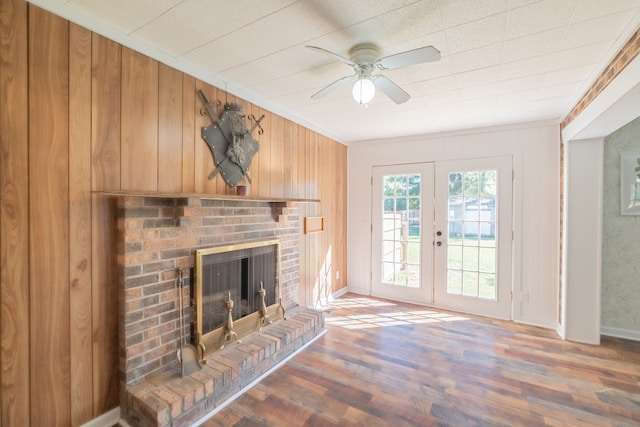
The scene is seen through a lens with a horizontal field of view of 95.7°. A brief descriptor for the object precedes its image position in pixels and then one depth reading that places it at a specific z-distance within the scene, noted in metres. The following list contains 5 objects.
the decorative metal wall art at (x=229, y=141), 2.40
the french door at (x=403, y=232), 4.06
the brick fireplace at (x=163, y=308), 1.76
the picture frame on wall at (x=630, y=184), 3.05
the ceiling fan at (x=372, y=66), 1.66
